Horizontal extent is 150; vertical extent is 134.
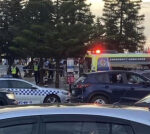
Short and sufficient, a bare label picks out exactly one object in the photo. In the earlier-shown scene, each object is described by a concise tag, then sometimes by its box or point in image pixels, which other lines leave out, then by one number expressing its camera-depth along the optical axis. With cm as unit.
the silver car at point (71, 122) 389
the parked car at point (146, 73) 2426
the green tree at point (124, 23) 5528
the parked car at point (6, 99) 1521
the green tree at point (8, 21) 4456
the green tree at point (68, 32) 3147
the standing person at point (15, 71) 3200
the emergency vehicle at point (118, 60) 3102
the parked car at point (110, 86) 1836
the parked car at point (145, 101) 810
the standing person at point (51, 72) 3782
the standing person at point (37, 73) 3481
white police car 2014
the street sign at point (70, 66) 2664
